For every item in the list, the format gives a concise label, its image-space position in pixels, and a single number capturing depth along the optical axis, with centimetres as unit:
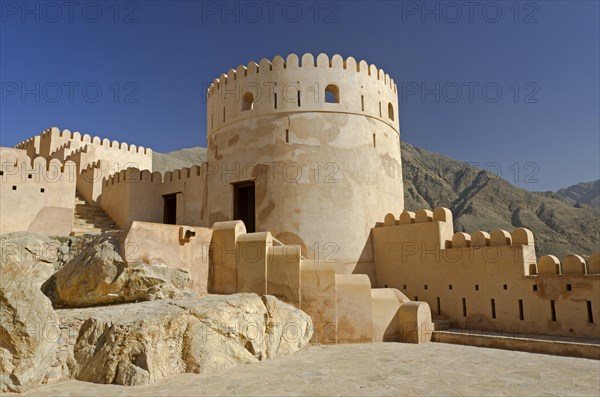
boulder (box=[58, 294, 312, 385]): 637
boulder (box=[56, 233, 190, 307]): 835
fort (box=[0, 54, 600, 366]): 940
